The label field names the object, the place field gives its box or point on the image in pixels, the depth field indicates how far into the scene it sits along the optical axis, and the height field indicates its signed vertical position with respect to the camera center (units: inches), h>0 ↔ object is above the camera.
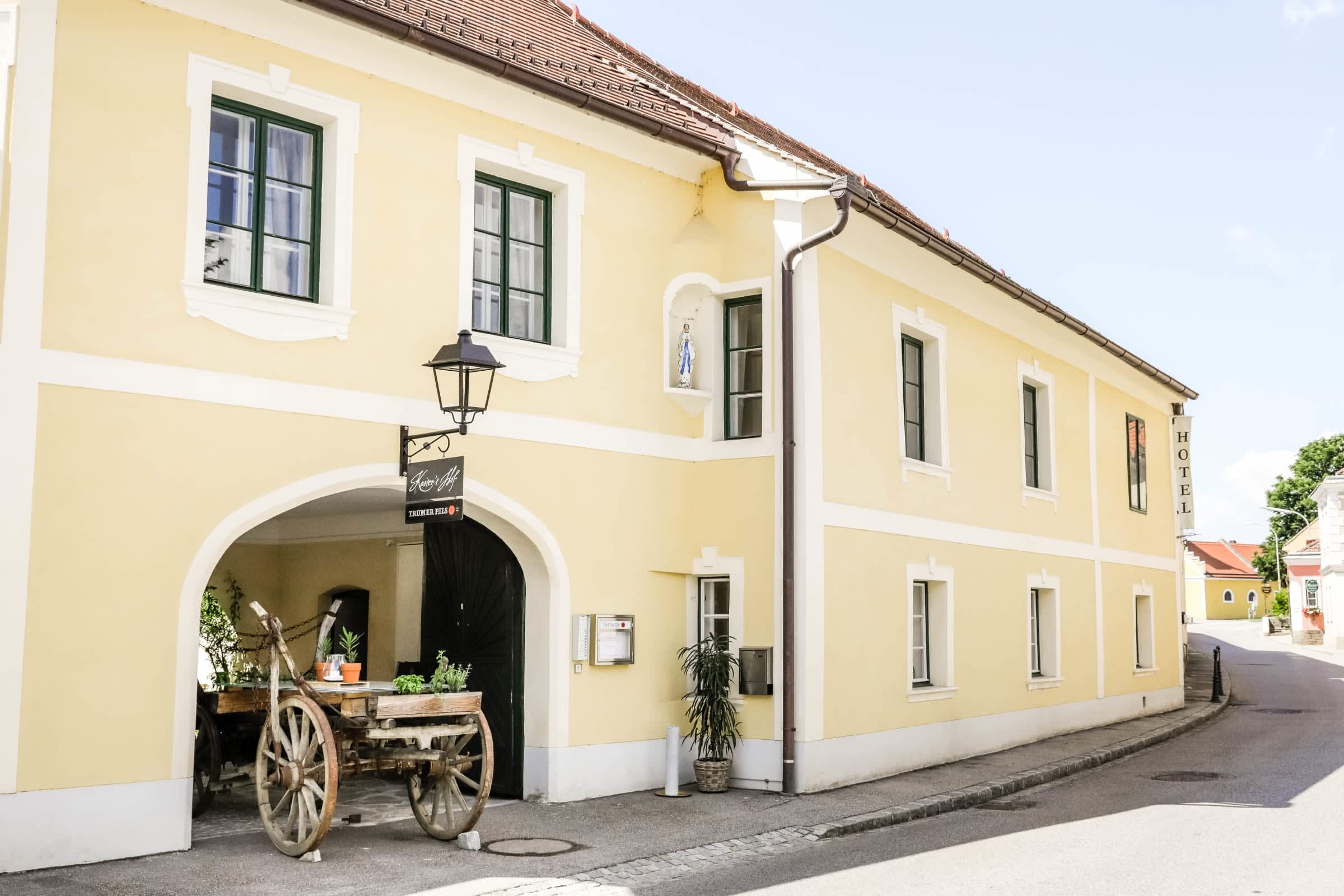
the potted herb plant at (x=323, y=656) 364.2 -16.6
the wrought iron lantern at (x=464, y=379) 380.2 +67.3
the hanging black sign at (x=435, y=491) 371.6 +30.8
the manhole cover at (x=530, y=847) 358.3 -67.4
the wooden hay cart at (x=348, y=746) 335.3 -38.7
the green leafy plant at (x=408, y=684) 356.5 -22.8
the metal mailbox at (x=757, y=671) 474.6 -25.1
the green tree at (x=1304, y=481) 2674.7 +252.5
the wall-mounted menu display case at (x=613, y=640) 453.1 -13.7
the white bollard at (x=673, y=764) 454.3 -55.7
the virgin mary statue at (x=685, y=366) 501.0 +88.3
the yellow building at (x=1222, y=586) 3811.5 +54.4
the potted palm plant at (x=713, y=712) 471.8 -39.5
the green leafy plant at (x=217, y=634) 495.5 -15.0
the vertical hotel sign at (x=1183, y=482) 951.0 +87.2
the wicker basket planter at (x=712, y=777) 465.1 -61.2
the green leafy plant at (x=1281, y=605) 2628.0 -1.0
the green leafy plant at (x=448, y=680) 362.9 -22.1
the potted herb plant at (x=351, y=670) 360.2 -19.2
